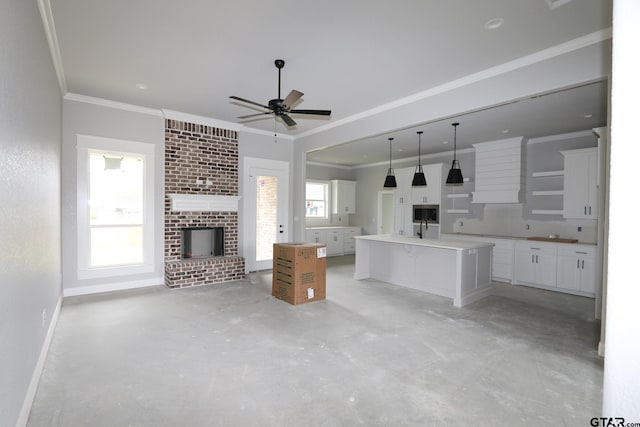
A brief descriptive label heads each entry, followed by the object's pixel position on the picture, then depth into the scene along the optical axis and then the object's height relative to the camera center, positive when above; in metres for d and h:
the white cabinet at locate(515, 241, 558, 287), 5.49 -0.93
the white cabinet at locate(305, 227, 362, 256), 8.72 -0.80
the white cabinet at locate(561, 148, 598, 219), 5.42 +0.48
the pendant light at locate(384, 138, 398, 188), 6.40 +0.55
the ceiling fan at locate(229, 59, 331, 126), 3.43 +1.09
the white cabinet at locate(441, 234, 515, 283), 6.01 -0.92
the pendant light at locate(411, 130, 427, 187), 5.94 +0.56
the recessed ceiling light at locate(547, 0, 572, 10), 2.50 +1.63
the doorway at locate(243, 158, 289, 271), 6.34 -0.03
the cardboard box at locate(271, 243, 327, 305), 4.47 -0.92
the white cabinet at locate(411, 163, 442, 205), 7.61 +0.51
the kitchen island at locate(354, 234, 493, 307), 4.60 -0.89
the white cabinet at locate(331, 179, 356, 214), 9.83 +0.40
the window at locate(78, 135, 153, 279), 4.73 +0.00
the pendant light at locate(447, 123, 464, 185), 5.41 +0.56
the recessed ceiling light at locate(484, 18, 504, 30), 2.76 +1.64
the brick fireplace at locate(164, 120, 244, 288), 5.38 +0.20
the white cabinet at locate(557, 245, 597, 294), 5.04 -0.93
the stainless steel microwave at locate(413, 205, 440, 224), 7.71 -0.08
